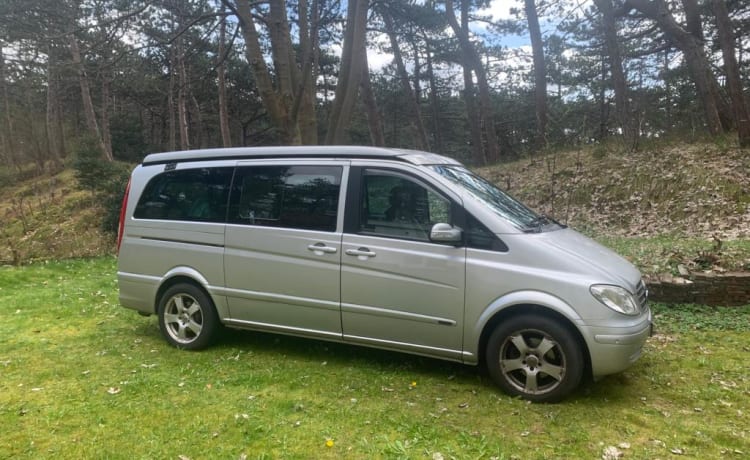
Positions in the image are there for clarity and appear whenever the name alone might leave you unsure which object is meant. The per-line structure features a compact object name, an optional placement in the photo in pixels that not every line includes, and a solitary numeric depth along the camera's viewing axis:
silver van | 3.74
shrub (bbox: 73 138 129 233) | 17.33
